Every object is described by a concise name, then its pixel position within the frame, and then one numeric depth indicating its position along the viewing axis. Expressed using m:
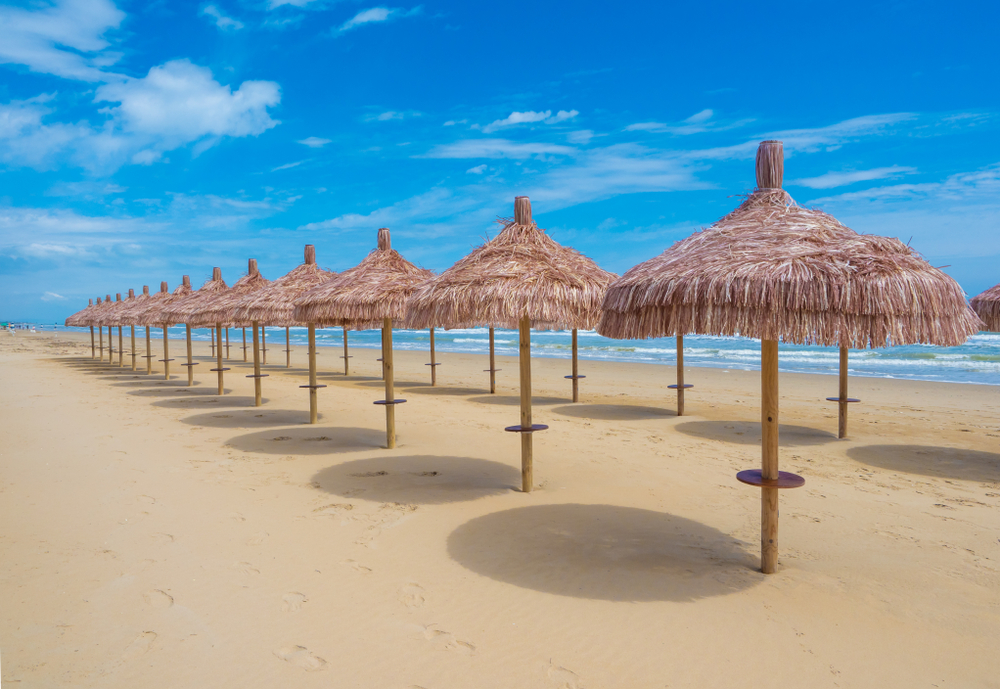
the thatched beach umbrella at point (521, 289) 5.13
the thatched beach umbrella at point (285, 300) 9.80
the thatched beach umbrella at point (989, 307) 7.50
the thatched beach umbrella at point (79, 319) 22.52
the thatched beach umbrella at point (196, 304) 12.65
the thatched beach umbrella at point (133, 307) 17.19
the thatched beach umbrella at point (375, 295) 7.44
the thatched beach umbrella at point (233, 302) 11.40
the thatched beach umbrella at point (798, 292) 3.15
